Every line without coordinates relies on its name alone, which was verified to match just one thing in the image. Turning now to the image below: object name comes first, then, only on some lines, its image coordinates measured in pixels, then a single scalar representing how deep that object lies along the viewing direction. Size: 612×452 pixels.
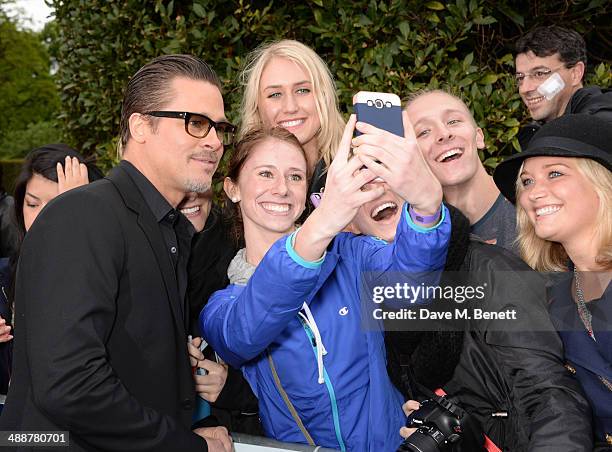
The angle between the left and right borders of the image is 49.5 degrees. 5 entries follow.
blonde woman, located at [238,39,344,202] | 3.68
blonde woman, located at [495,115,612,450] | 2.19
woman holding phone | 2.01
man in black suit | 1.96
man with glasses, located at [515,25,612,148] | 4.13
